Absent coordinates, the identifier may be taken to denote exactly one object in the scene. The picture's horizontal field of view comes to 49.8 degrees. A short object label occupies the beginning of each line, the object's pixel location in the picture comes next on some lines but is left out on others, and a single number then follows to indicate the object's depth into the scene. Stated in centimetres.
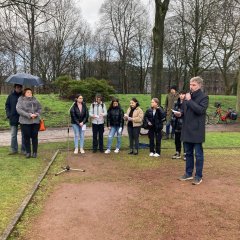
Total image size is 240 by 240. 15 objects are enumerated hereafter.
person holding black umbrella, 718
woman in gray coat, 684
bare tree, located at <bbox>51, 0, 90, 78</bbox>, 3330
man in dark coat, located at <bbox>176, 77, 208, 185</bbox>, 518
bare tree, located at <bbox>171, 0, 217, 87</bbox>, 2419
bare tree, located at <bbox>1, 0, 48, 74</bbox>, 954
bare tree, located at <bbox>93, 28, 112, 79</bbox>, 3545
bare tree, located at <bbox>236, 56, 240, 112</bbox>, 1525
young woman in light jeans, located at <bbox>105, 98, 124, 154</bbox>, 752
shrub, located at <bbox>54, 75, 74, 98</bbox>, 1624
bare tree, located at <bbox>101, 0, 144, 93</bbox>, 3291
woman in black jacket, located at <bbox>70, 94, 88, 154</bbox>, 734
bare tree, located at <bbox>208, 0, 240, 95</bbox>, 1535
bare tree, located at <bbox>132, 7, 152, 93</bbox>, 3382
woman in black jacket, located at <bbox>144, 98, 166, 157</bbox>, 717
